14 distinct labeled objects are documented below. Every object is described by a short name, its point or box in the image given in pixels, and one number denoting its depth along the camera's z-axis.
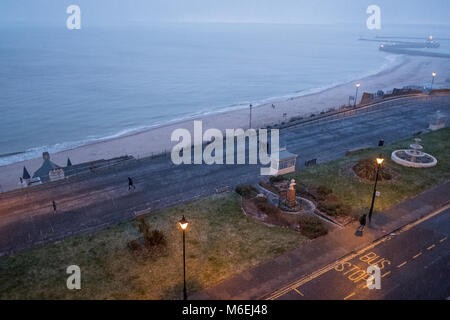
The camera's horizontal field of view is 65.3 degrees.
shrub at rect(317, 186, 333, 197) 24.83
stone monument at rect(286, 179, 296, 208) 22.88
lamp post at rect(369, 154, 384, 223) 20.19
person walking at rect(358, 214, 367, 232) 20.41
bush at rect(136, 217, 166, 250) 19.12
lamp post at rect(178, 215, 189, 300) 14.23
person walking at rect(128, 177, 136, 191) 26.88
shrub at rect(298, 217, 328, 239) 20.19
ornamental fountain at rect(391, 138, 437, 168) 29.28
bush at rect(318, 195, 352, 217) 22.14
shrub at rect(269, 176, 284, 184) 27.11
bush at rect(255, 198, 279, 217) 22.67
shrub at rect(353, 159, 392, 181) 27.11
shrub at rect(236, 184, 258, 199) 25.26
